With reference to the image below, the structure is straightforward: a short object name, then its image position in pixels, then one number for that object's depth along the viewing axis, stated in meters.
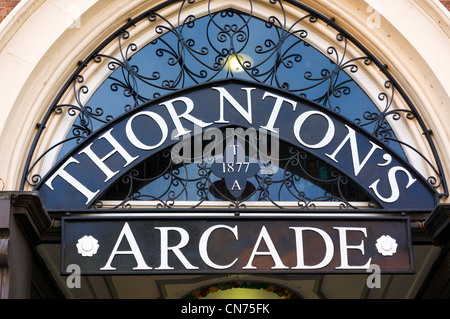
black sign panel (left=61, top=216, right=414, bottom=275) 6.96
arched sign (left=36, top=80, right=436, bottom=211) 7.41
